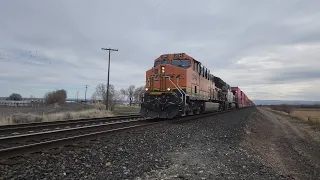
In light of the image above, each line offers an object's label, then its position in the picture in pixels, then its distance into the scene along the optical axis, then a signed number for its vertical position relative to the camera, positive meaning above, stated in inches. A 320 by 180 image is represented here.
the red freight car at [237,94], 1959.9 +71.6
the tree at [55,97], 3916.8 +95.1
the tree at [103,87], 3318.4 +206.4
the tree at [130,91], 4624.8 +225.8
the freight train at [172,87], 626.8 +40.0
